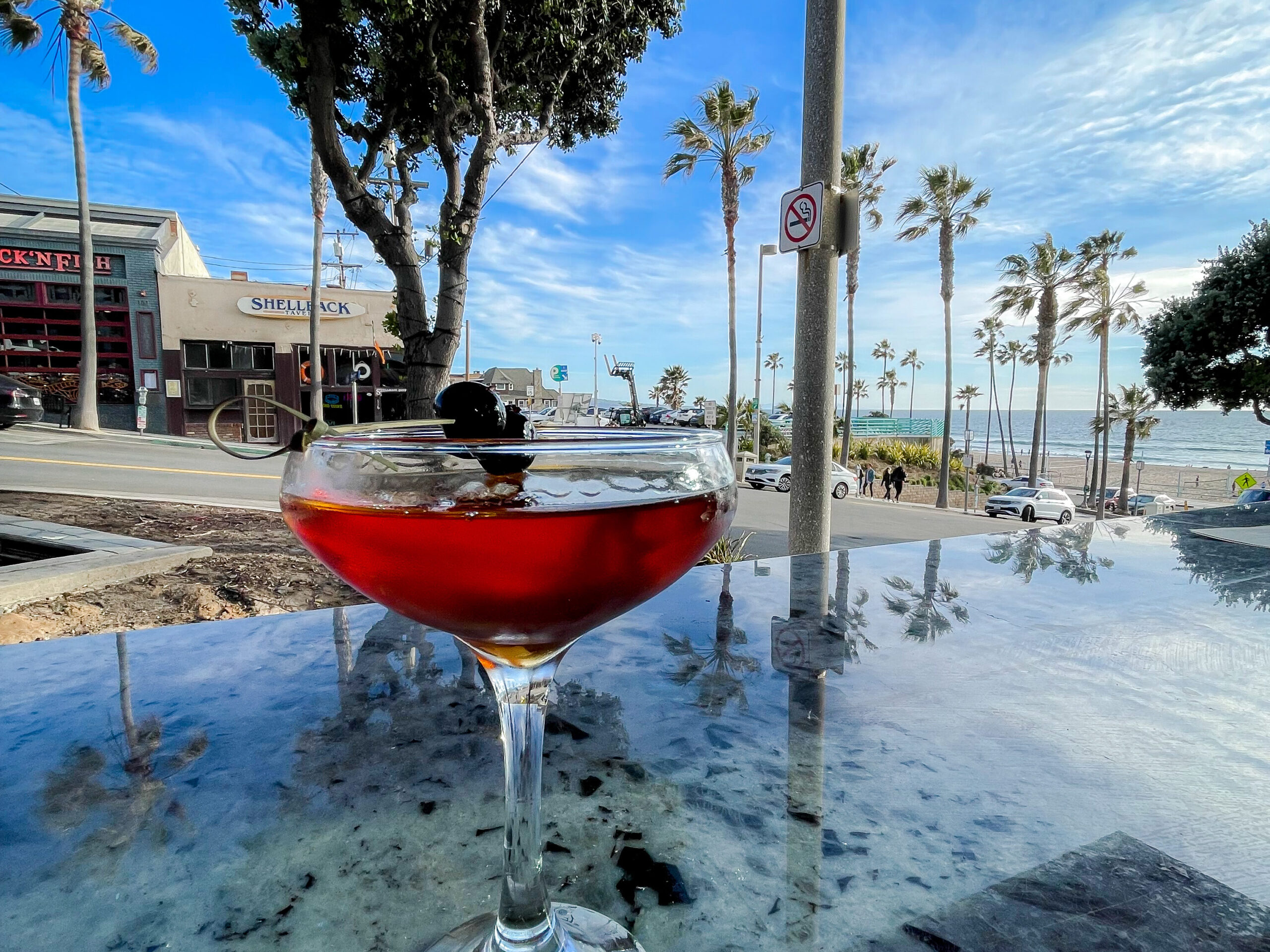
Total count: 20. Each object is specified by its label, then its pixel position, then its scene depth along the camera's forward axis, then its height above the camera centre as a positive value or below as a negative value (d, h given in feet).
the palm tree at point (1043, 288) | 85.30 +19.14
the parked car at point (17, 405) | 44.06 +1.13
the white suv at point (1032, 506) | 70.69 -8.15
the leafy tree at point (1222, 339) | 28.14 +4.32
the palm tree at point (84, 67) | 48.83 +28.93
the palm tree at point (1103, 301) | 82.64 +17.49
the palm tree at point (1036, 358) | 104.12 +14.01
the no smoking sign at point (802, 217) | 11.05 +3.64
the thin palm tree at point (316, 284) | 45.71 +12.27
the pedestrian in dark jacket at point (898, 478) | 82.07 -6.21
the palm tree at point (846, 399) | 76.79 +3.44
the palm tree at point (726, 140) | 54.24 +24.82
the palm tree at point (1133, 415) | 108.47 +2.87
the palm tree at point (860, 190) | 67.67 +26.74
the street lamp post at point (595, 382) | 111.34 +8.41
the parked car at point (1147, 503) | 90.74 -10.36
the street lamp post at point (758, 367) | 77.05 +7.25
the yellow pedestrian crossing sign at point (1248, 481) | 49.75 -3.78
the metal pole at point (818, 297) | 10.89 +2.29
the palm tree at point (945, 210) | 75.77 +26.09
